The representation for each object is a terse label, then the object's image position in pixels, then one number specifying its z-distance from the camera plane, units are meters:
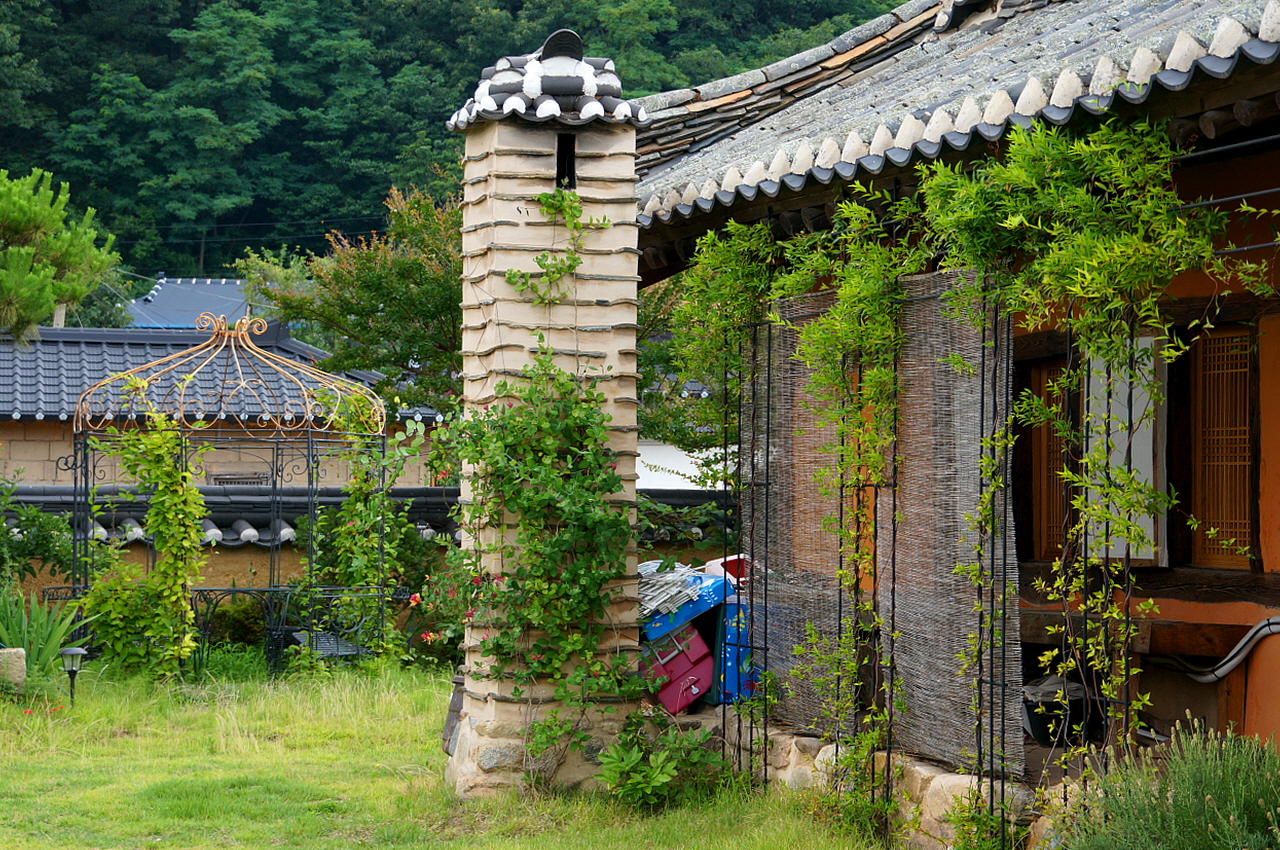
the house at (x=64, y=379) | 37.41
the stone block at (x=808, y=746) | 12.40
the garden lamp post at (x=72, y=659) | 18.81
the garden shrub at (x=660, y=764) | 12.88
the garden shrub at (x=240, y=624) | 24.58
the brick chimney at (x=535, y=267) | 13.43
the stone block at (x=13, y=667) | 18.62
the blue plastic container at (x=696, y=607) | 14.24
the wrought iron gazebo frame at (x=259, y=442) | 23.11
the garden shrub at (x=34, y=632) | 19.62
